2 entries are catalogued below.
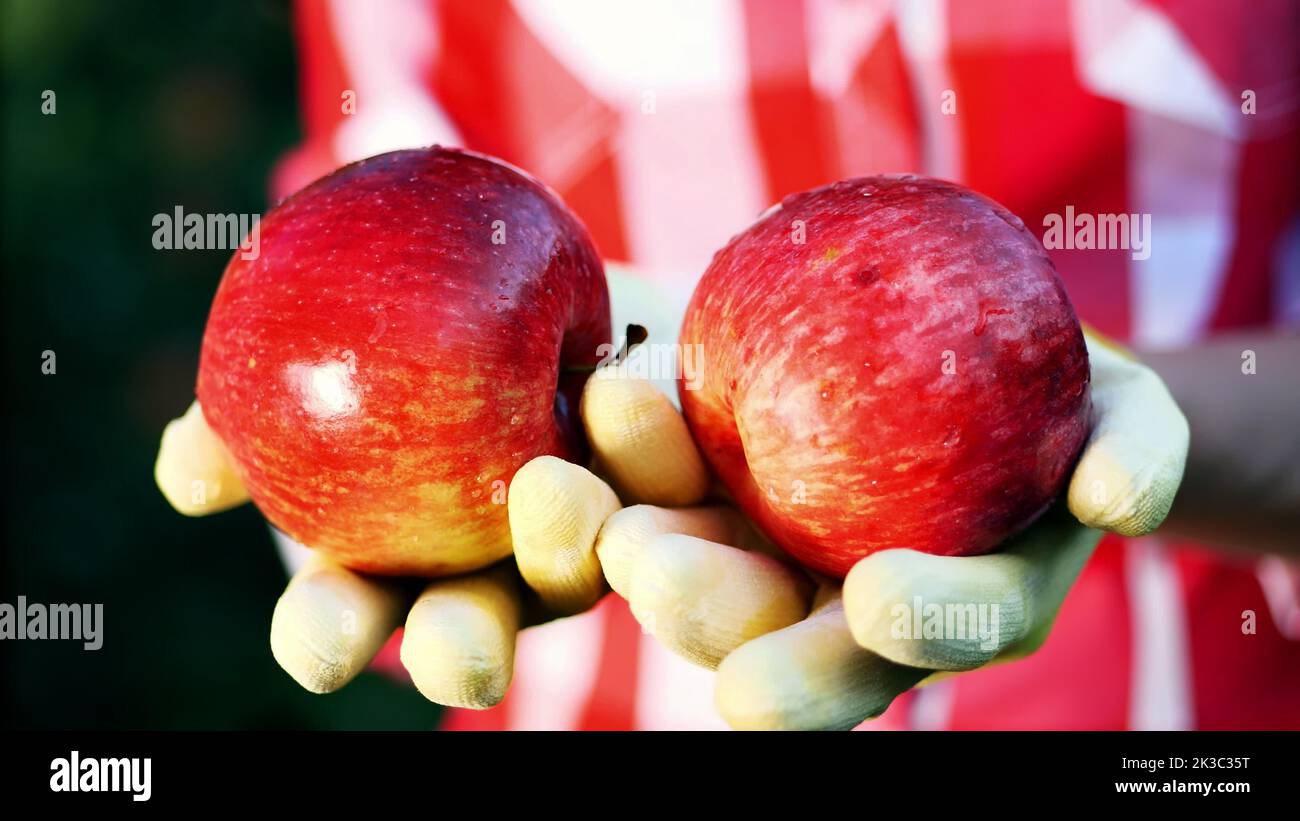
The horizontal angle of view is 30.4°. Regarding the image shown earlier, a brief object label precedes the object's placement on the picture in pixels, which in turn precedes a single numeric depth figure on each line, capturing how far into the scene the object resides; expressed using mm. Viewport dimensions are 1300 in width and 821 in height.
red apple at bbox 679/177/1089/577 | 426
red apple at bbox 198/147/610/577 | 436
